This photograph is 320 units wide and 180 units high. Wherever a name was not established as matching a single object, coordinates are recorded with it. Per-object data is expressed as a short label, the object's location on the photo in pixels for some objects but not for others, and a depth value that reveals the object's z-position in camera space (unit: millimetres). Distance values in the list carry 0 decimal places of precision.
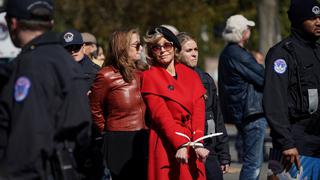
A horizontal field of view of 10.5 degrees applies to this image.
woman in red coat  12788
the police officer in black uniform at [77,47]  16508
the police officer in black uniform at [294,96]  12516
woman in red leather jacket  14475
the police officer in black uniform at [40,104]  9112
